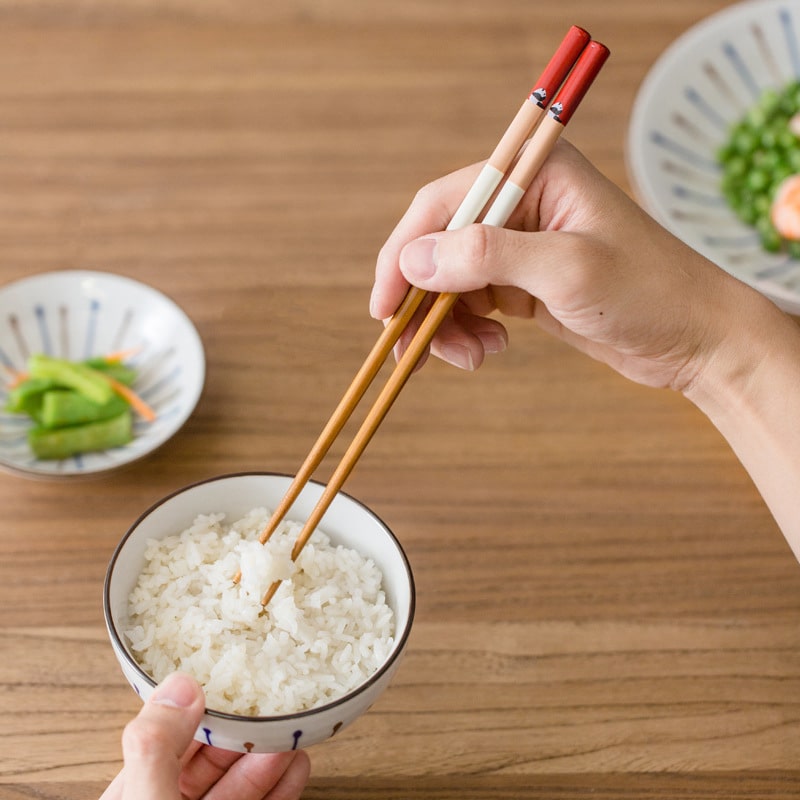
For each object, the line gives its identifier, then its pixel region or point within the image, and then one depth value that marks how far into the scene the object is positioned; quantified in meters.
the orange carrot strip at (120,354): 0.94
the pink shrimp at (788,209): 1.00
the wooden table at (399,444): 0.82
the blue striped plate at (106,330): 0.92
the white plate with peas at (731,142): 1.01
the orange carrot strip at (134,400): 0.92
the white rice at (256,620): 0.75
